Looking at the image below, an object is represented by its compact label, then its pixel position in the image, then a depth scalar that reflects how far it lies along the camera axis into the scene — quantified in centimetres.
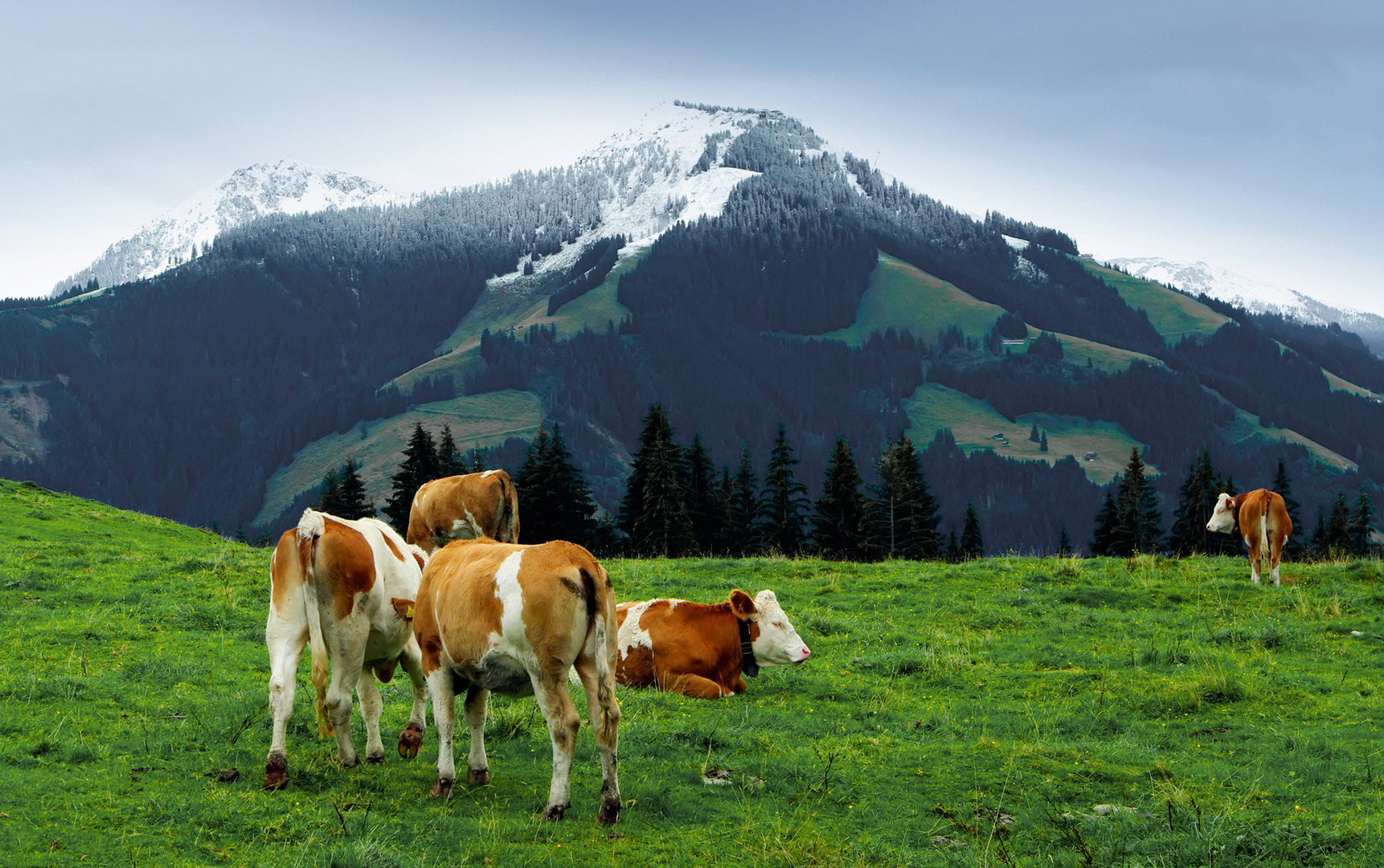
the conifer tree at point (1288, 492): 8859
